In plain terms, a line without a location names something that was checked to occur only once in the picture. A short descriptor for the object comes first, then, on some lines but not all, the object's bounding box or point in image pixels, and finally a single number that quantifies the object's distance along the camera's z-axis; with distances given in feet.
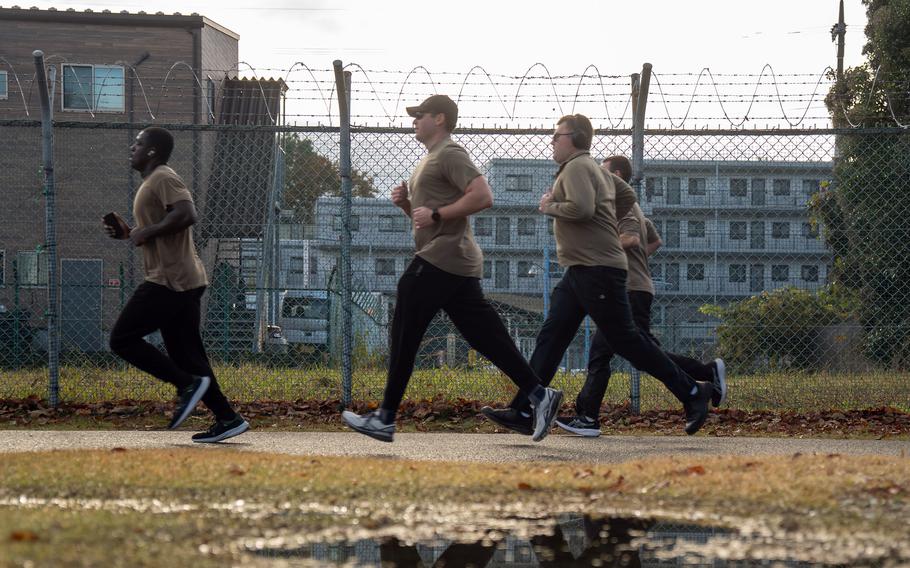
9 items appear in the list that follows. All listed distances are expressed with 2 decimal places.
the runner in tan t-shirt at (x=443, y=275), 45.91
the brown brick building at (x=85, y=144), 145.89
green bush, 75.36
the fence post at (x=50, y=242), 61.31
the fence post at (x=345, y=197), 60.54
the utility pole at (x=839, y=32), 240.36
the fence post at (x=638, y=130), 62.03
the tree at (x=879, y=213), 73.87
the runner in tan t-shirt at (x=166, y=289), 49.29
